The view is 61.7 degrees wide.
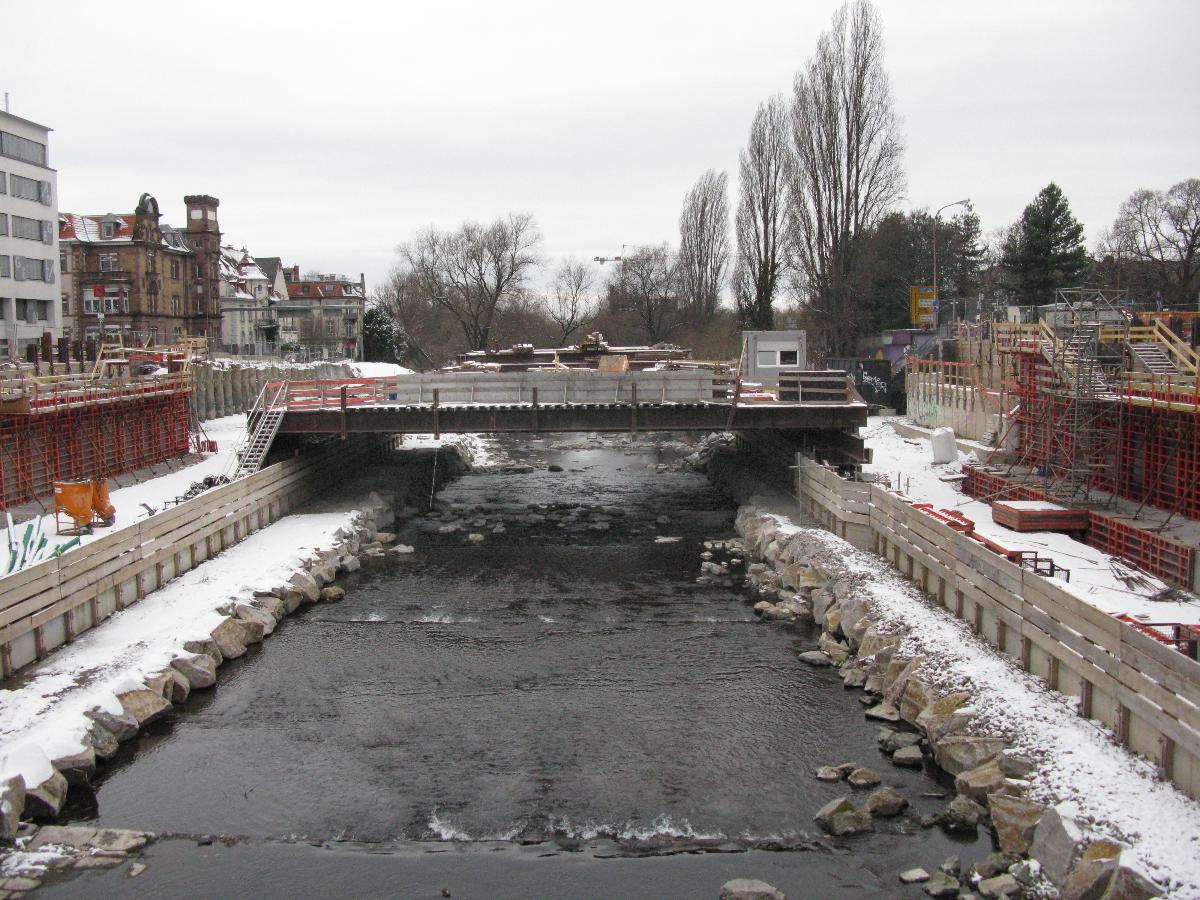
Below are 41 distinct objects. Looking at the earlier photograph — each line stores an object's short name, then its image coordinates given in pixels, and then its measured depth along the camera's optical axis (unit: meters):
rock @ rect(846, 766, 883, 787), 15.31
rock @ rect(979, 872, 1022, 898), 11.99
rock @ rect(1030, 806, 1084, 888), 11.84
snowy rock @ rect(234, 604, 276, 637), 22.31
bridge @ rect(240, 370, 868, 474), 34.06
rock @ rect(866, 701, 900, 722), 17.61
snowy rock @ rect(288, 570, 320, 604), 25.36
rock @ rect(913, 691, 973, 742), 15.88
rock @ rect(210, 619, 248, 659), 20.84
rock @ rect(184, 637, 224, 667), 19.99
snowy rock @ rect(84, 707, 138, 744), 16.55
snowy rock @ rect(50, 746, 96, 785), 15.24
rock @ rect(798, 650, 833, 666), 20.73
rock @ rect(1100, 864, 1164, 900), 10.86
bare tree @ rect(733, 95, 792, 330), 64.31
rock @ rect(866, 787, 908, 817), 14.40
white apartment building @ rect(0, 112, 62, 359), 50.53
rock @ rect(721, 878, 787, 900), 12.31
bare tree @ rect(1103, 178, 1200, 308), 60.69
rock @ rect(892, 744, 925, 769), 15.95
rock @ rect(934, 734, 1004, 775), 14.91
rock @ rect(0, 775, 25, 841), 13.45
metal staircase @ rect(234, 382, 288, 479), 32.25
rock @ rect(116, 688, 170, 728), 17.34
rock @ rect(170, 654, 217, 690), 19.20
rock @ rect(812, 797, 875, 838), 13.90
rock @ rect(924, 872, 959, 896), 12.34
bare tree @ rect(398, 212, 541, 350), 94.69
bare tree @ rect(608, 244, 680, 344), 96.44
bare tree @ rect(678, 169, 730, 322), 83.81
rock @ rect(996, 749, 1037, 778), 14.01
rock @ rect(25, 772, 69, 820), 14.25
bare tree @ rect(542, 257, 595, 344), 112.94
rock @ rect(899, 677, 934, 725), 17.09
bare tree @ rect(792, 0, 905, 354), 52.91
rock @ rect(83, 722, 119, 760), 16.03
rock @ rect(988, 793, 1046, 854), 12.91
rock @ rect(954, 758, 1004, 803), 14.22
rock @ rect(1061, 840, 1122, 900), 11.26
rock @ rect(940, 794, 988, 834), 13.88
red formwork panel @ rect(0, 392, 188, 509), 26.31
